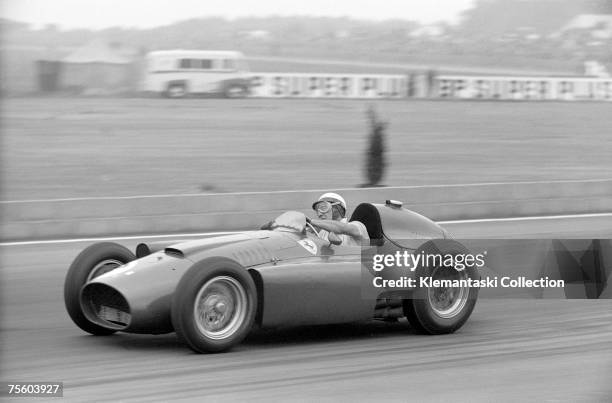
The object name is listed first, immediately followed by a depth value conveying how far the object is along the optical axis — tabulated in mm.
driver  13055
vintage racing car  11523
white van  65312
